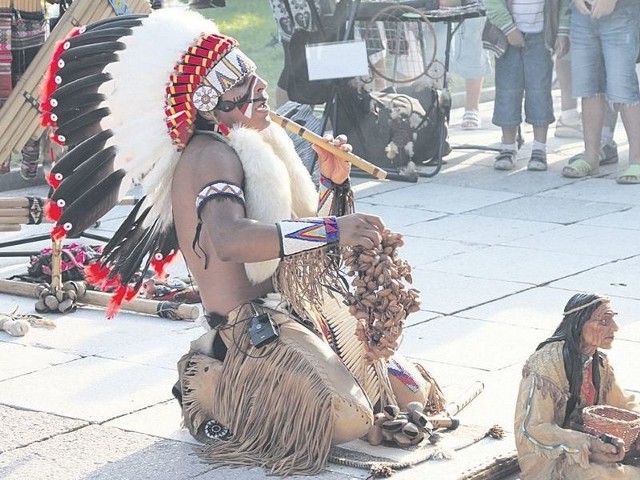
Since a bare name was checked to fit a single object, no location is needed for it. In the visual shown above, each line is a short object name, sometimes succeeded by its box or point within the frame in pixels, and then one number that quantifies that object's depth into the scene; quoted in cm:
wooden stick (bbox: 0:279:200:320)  1181
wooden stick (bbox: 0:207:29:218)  1255
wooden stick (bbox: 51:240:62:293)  1230
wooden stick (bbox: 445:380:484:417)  907
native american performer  827
